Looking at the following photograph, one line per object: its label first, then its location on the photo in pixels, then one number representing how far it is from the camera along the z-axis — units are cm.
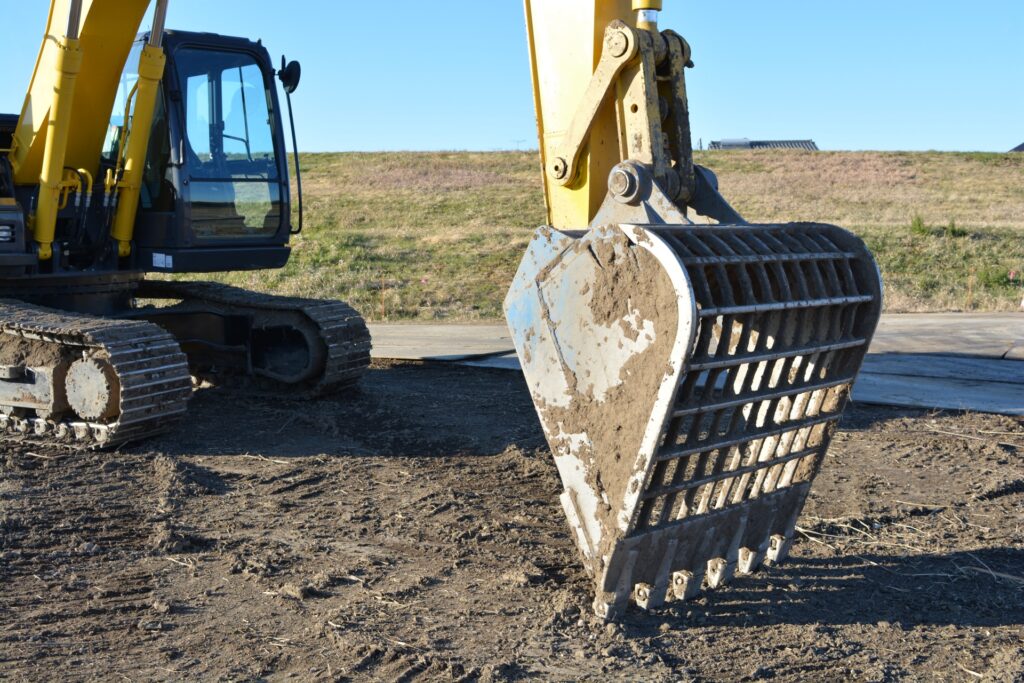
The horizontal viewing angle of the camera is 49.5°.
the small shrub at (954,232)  2727
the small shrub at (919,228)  2752
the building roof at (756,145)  5988
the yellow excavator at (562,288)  409
